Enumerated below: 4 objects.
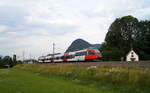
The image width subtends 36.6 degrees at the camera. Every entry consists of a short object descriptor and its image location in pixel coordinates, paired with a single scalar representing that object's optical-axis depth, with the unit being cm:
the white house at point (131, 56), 5771
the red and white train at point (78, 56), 4103
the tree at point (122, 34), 6781
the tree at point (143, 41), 6431
